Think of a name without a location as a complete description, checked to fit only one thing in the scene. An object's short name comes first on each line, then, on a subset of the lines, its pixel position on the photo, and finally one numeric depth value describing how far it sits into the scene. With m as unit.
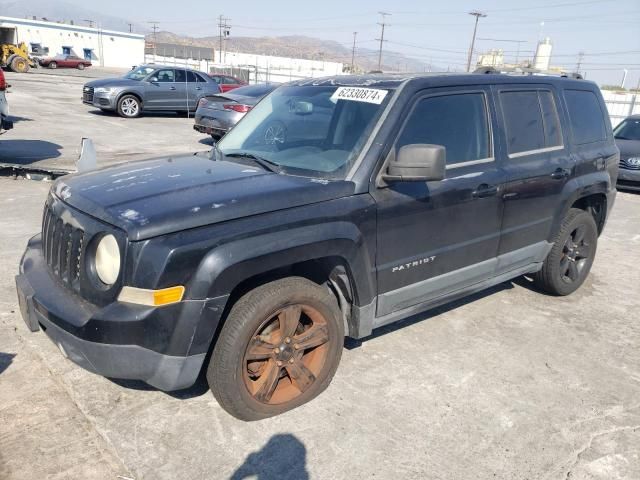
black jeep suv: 2.59
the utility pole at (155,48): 78.57
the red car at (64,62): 47.66
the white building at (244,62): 45.53
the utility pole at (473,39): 60.11
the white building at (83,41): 66.50
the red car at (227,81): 20.67
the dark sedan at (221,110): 12.04
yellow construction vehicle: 37.03
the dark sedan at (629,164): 10.73
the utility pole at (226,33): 76.88
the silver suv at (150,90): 16.83
